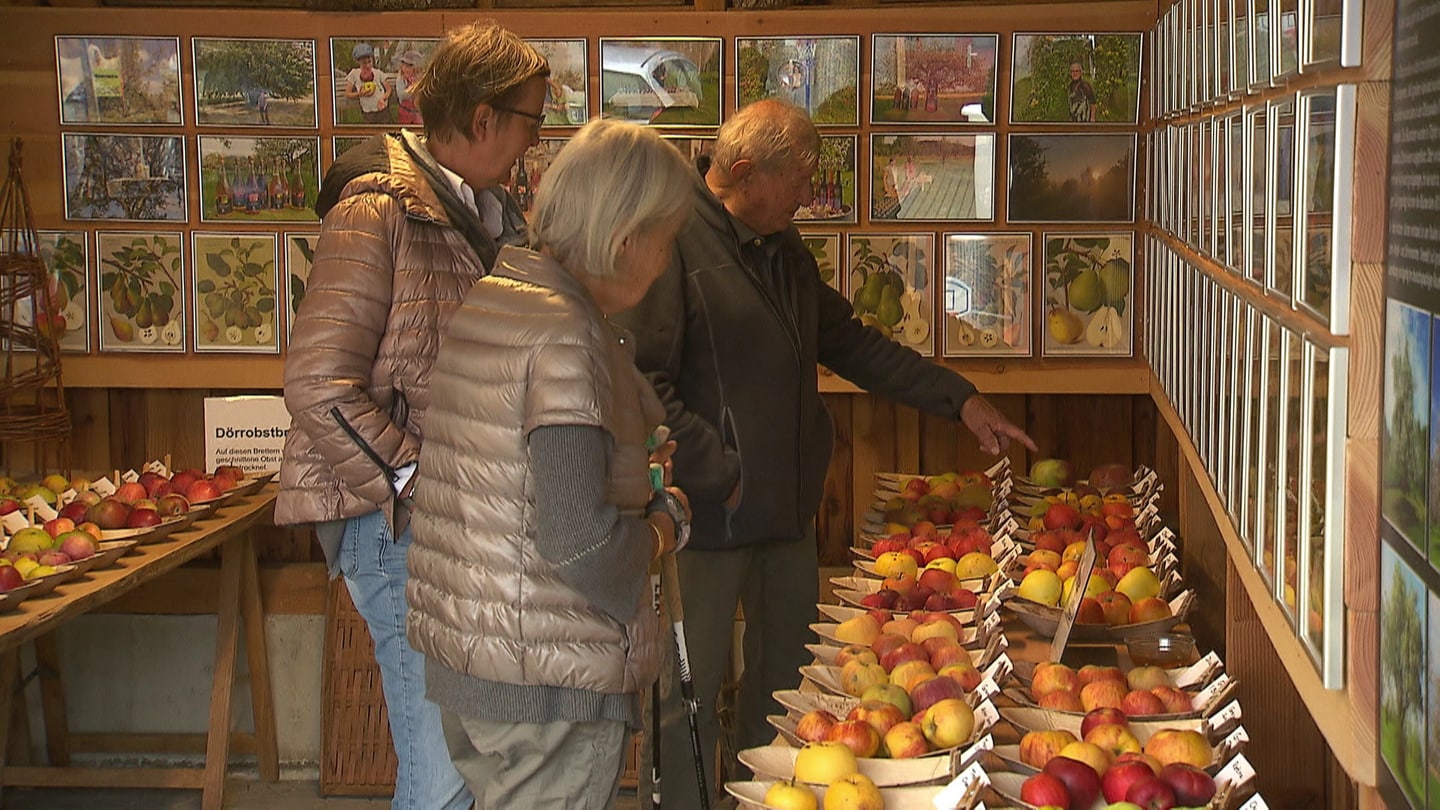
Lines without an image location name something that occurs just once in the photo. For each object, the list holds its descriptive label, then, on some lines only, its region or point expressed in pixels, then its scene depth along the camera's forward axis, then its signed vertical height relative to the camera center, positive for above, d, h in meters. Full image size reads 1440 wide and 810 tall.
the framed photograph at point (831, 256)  5.20 -0.08
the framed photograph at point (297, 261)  5.35 -0.09
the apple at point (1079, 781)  2.30 -0.75
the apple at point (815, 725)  2.66 -0.79
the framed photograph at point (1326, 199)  1.70 +0.03
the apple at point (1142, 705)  2.65 -0.75
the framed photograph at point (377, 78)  5.21 +0.48
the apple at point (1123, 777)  2.26 -0.74
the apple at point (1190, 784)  2.25 -0.75
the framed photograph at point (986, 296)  5.12 -0.20
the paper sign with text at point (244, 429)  5.39 -0.63
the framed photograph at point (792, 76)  5.13 +0.47
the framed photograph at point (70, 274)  5.34 -0.12
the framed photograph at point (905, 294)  5.16 -0.20
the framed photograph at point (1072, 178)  5.04 +0.15
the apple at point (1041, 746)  2.48 -0.76
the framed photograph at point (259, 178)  5.29 +0.18
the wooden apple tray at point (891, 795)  2.40 -0.82
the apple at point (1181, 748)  2.39 -0.74
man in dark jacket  3.87 -0.32
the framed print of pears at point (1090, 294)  5.05 -0.20
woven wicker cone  5.01 -0.34
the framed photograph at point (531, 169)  5.23 +0.20
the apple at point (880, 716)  2.66 -0.77
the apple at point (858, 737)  2.55 -0.77
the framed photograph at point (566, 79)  5.18 +0.47
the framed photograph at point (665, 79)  5.16 +0.47
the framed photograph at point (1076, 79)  4.98 +0.45
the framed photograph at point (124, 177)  5.30 +0.18
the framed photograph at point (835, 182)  5.16 +0.15
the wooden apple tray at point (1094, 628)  3.26 -0.78
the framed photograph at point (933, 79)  5.07 +0.46
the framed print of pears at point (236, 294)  5.36 -0.19
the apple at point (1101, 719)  2.54 -0.74
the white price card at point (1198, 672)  2.76 -0.73
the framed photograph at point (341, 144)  5.27 +0.28
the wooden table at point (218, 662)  4.52 -1.34
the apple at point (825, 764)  2.43 -0.78
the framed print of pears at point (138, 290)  5.35 -0.18
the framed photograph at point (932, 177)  5.12 +0.16
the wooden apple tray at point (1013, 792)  2.25 -0.79
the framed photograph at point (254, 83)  5.24 +0.47
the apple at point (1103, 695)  2.70 -0.75
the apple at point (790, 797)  2.35 -0.80
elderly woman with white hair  2.55 -0.41
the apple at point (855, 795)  2.32 -0.78
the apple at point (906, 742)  2.57 -0.79
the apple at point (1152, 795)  2.23 -0.75
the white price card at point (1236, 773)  2.27 -0.74
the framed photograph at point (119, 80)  5.26 +0.49
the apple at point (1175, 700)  2.64 -0.74
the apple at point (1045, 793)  2.26 -0.76
